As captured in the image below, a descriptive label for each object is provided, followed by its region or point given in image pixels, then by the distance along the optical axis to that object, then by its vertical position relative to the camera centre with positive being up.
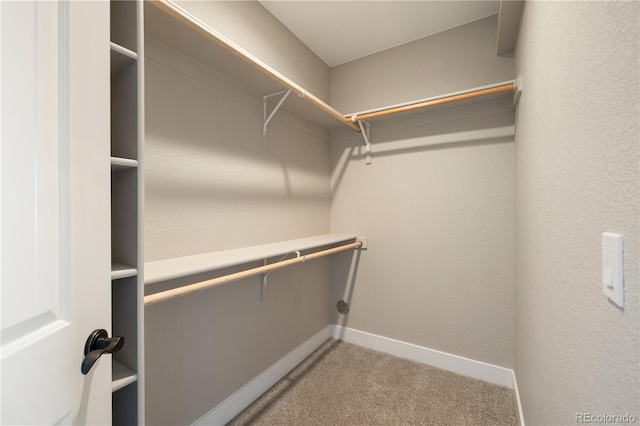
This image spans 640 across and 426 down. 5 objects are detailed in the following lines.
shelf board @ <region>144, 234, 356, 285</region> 0.98 -0.21
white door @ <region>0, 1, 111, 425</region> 0.43 +0.01
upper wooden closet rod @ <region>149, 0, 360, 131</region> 0.95 +0.70
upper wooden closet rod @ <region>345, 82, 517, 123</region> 1.59 +0.71
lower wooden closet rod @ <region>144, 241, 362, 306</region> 0.93 -0.29
